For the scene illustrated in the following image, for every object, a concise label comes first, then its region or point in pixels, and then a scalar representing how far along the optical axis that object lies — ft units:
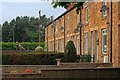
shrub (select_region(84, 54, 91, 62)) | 88.06
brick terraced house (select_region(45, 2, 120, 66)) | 76.79
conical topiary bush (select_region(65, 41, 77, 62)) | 84.23
